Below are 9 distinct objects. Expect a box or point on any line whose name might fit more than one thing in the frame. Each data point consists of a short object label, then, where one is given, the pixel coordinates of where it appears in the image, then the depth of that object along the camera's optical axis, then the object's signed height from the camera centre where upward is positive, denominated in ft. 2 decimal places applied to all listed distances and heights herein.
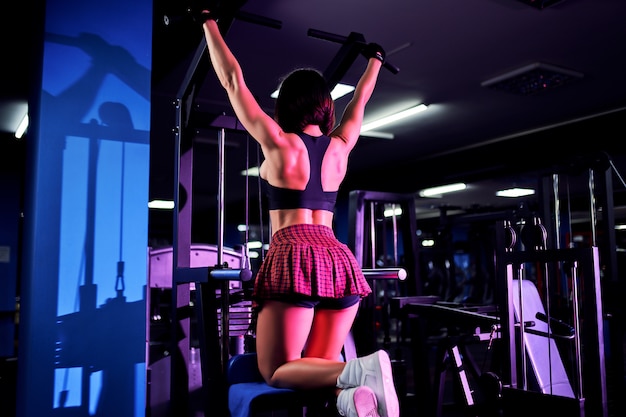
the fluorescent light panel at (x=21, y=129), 21.93 +5.87
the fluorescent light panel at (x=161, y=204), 42.75 +5.16
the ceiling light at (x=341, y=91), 17.65 +5.63
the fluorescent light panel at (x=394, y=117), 20.47 +5.67
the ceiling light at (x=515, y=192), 35.86 +4.73
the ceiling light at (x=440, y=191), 36.23 +4.99
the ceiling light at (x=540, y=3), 12.26 +5.70
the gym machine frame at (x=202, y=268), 6.13 +0.11
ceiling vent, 16.58 +5.70
